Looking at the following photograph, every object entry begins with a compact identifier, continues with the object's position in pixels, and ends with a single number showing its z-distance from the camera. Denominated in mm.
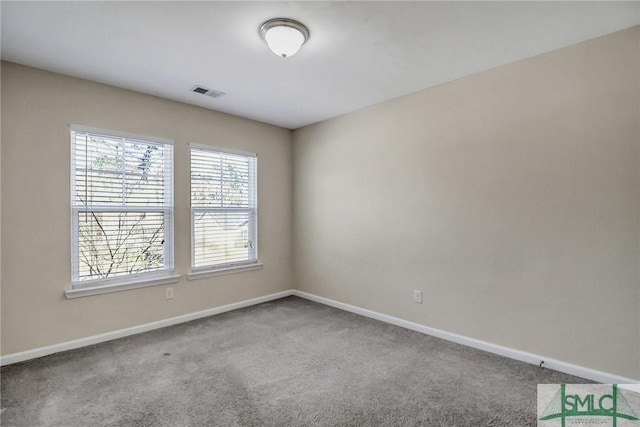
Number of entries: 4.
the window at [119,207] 2994
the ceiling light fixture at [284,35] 2125
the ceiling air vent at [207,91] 3221
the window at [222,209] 3789
